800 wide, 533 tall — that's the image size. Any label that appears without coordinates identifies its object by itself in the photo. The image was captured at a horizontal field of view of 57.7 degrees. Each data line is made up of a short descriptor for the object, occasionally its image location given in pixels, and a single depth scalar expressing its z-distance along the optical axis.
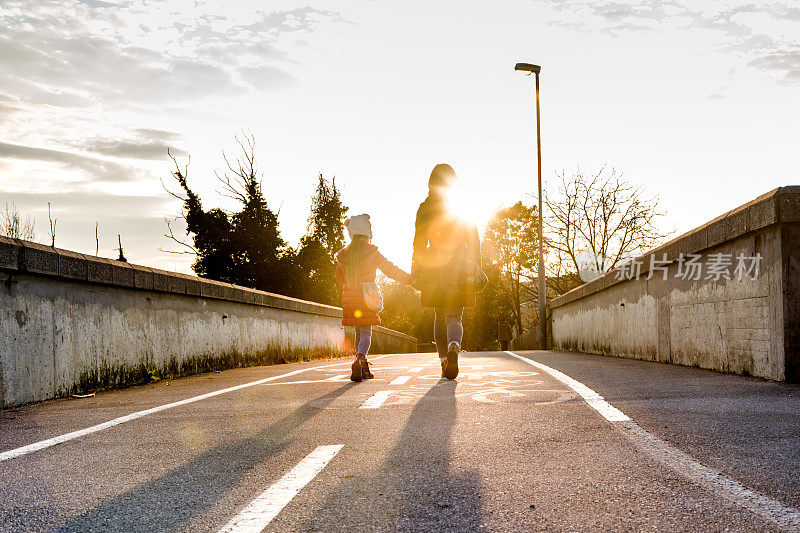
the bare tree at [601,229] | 41.16
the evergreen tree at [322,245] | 39.97
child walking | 8.24
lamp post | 27.27
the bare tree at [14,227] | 36.69
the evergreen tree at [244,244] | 37.12
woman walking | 7.75
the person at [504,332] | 43.47
